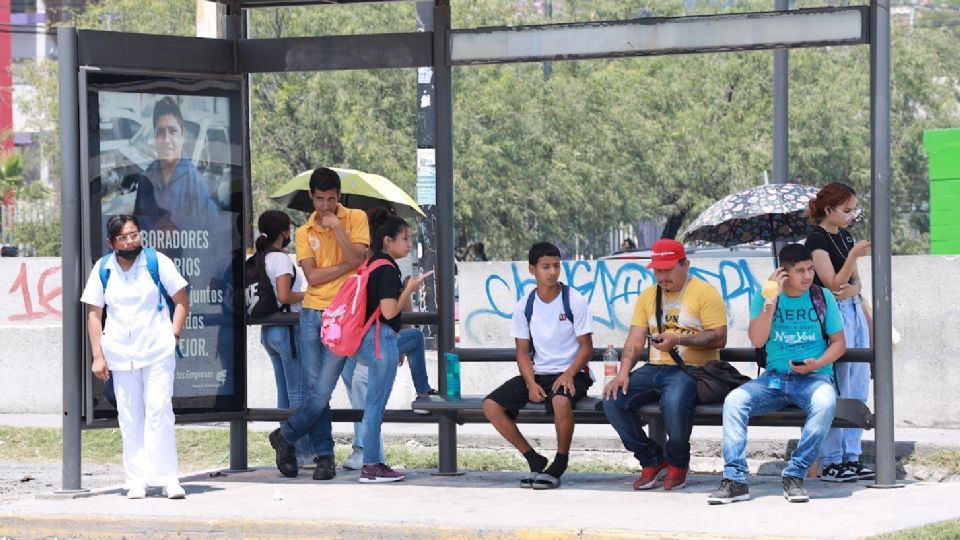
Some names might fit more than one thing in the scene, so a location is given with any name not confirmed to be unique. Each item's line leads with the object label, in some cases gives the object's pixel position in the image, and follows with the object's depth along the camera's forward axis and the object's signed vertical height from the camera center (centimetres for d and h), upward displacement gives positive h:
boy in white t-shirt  1897 -82
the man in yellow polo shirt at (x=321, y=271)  1962 -33
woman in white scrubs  1850 -73
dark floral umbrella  2189 -5
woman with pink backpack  1945 -70
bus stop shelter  1834 +92
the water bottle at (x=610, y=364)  1894 -88
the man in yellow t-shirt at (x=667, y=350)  1823 -77
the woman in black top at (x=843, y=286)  1892 -43
